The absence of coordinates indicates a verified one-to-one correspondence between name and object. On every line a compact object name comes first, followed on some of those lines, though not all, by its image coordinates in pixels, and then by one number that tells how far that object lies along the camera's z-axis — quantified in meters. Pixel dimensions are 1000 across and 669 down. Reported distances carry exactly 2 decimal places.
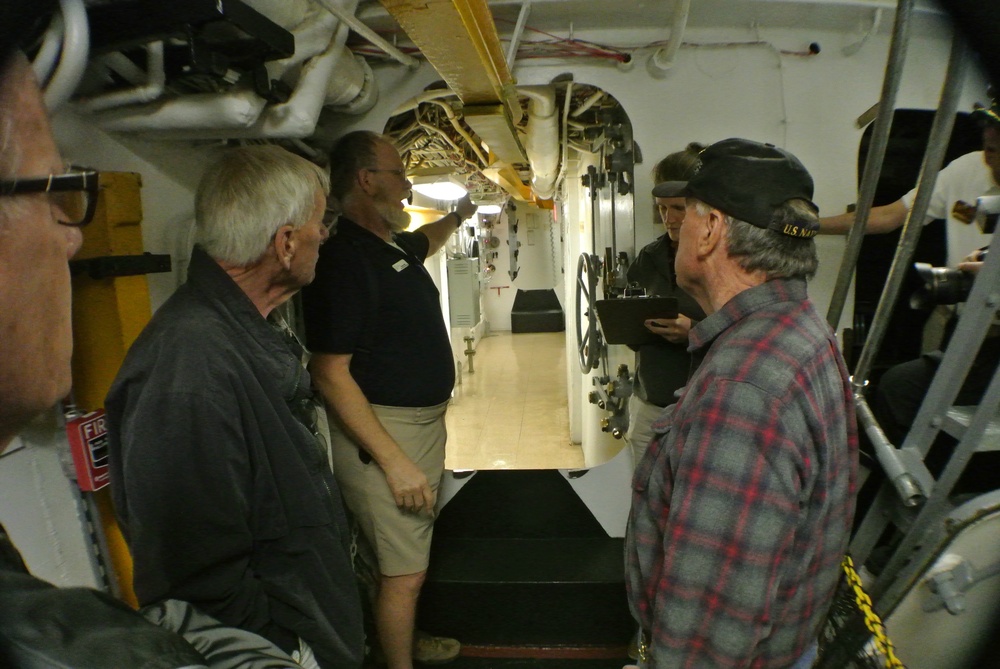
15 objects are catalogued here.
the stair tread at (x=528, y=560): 2.08
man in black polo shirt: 1.58
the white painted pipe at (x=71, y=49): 0.73
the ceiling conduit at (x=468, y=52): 1.08
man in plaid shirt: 0.84
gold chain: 1.00
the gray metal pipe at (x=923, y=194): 0.87
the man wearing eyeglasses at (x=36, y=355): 0.44
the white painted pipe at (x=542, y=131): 2.26
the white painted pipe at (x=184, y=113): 1.21
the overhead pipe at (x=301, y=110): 1.42
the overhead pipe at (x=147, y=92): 1.07
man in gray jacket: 0.95
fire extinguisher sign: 1.15
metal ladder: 1.00
